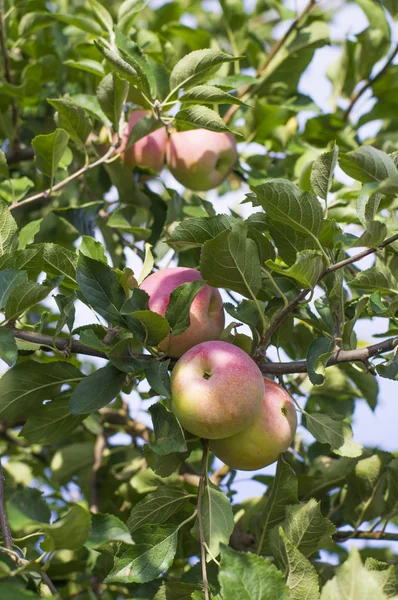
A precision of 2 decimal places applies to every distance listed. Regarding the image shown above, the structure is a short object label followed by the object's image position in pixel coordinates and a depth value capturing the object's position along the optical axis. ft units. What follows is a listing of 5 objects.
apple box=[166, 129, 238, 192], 7.98
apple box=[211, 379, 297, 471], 7.21
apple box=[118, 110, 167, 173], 7.98
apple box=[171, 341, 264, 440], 7.08
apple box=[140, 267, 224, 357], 7.27
